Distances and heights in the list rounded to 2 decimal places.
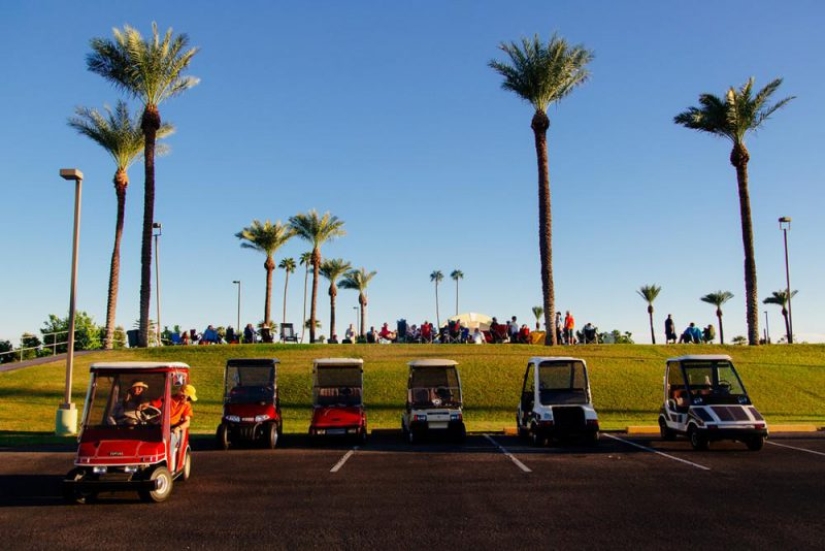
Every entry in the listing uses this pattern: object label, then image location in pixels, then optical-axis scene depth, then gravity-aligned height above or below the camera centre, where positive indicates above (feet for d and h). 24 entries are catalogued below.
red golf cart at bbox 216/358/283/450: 53.42 -3.33
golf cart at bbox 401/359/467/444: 56.39 -3.60
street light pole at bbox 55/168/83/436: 62.39 -0.65
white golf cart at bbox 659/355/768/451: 49.67 -3.66
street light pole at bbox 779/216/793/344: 135.13 +24.56
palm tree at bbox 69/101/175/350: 124.57 +38.74
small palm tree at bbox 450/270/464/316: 424.46 +48.12
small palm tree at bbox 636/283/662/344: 261.03 +22.26
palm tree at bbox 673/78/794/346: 115.34 +37.45
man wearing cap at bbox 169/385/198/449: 36.55 -2.60
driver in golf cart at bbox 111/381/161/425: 34.83 -2.28
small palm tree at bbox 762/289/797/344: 248.52 +19.06
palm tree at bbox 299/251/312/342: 247.70 +35.43
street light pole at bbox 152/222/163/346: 124.45 +21.96
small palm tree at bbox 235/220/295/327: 183.73 +31.37
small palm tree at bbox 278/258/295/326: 297.33 +38.88
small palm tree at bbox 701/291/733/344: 254.06 +19.64
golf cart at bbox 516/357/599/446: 53.47 -3.63
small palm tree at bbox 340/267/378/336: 270.87 +28.96
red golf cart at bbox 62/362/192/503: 32.55 -3.47
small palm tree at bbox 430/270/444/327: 429.38 +48.21
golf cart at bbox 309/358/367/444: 55.77 -3.29
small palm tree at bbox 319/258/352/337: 238.48 +29.62
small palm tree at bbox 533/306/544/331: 342.85 +21.39
